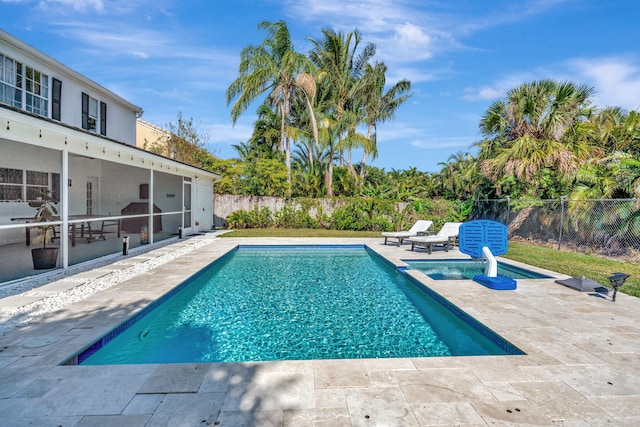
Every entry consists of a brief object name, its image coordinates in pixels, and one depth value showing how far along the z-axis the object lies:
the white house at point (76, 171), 6.60
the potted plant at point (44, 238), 6.71
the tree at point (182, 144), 20.91
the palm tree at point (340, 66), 21.88
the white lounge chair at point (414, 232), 11.80
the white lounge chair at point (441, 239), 10.38
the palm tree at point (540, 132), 11.46
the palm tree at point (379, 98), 22.77
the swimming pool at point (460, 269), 7.78
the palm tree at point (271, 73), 16.94
